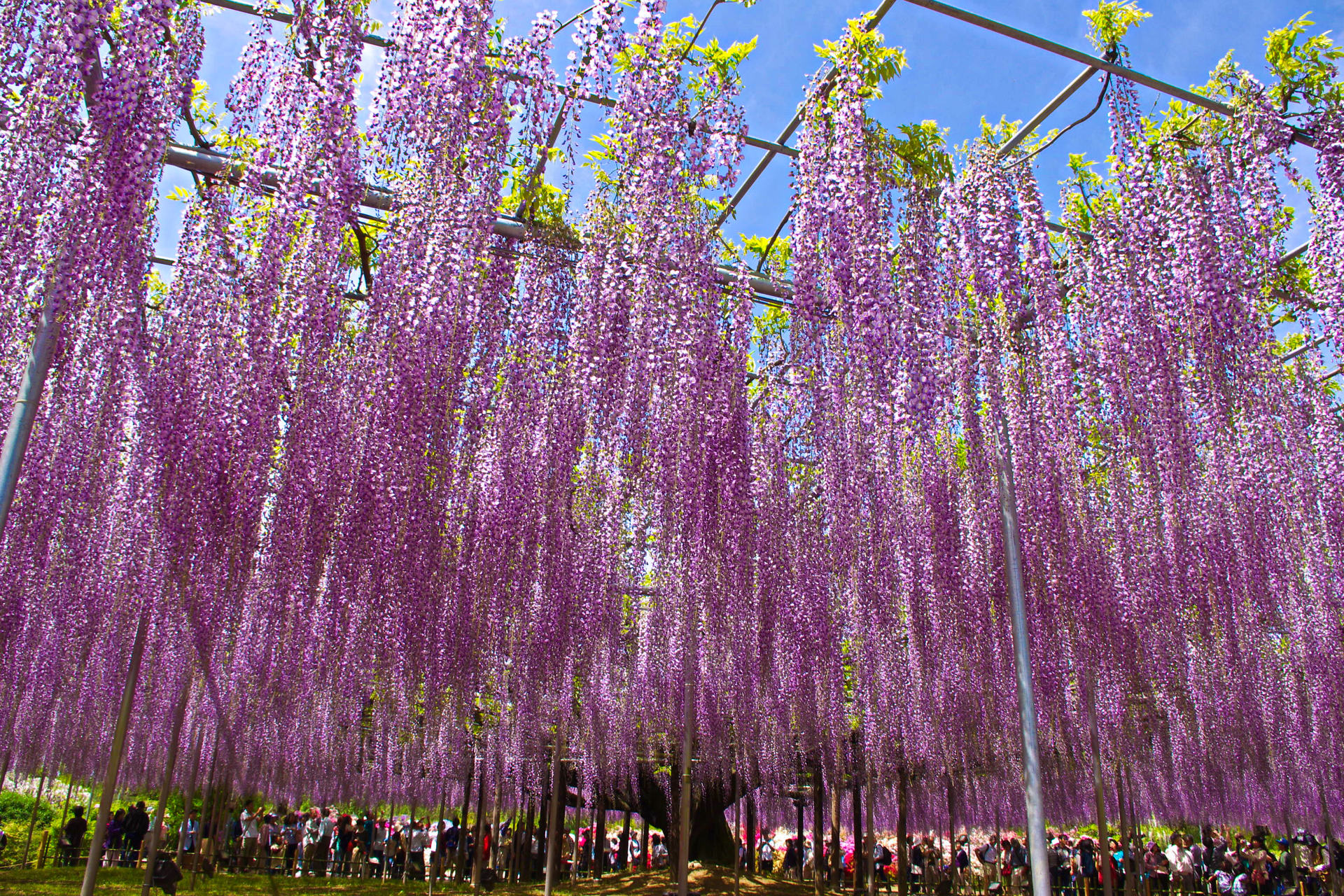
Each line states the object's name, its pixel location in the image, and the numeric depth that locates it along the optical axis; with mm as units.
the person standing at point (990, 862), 17641
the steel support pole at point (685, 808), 6949
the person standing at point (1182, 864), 16453
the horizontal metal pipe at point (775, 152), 5742
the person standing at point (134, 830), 15773
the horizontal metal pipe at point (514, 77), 5250
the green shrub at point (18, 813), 22391
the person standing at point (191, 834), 11594
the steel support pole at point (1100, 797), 7781
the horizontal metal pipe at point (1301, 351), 8570
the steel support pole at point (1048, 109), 6145
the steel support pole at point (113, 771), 5844
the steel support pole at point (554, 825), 9211
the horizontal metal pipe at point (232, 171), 5816
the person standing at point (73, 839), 15438
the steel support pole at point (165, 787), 6730
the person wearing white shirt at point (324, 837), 16625
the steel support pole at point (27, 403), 3611
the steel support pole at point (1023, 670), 4688
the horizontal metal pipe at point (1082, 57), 5629
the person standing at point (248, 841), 16891
